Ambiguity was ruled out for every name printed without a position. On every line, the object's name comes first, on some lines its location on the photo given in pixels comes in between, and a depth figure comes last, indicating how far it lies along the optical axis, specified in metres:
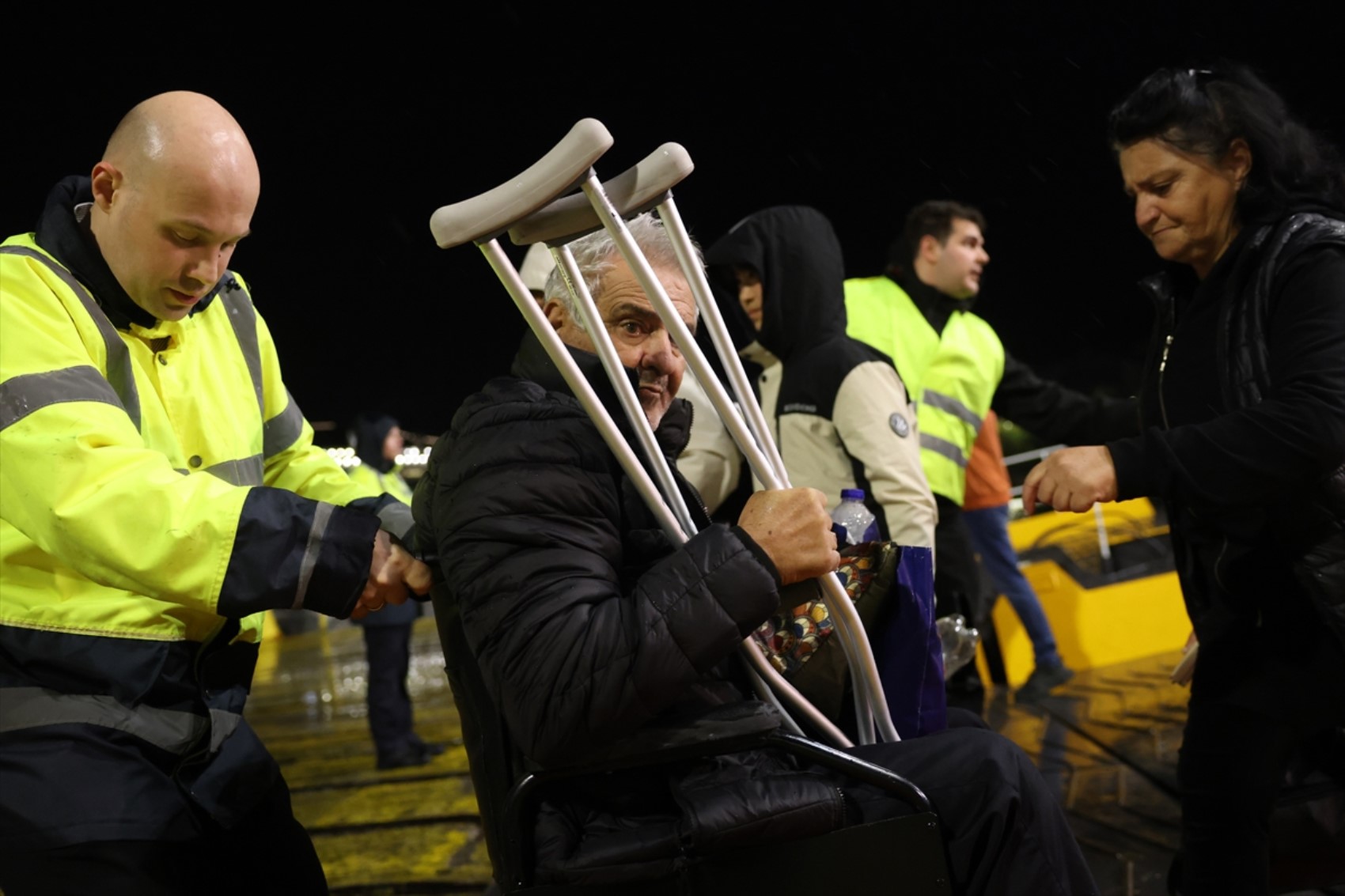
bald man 1.67
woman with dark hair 2.10
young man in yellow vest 4.62
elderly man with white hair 1.53
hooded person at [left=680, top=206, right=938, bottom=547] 3.69
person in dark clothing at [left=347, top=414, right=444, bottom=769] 5.67
